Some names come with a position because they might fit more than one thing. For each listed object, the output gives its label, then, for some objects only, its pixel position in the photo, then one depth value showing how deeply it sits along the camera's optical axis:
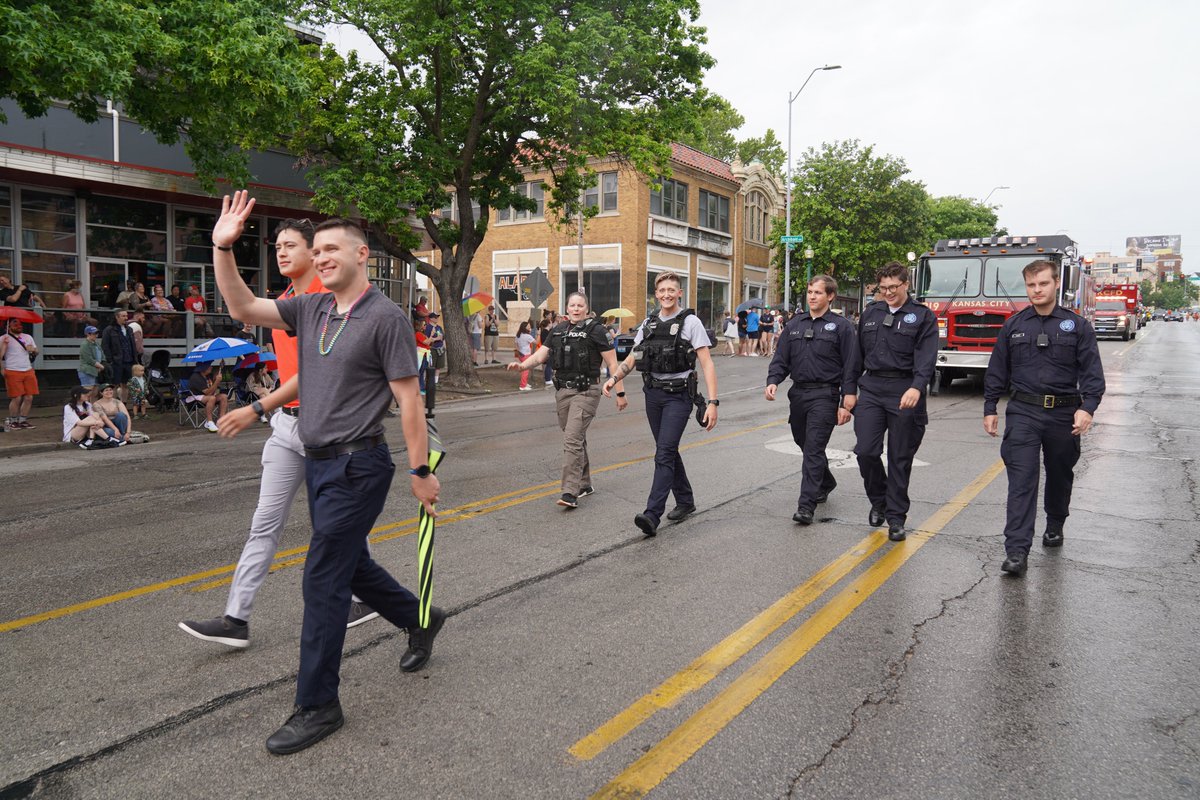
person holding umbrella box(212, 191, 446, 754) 3.32
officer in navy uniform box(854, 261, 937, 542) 6.41
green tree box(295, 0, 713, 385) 16.81
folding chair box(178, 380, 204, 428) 13.79
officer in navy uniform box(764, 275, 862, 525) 6.82
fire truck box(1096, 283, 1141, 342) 43.41
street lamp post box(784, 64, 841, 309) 37.56
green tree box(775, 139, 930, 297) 42.44
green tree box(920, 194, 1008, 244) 61.88
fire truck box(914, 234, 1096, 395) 16.44
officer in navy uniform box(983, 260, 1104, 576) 5.65
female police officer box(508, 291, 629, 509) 7.45
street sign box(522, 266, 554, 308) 22.78
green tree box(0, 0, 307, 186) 9.41
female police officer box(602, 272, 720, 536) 6.59
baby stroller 14.97
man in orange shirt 4.16
